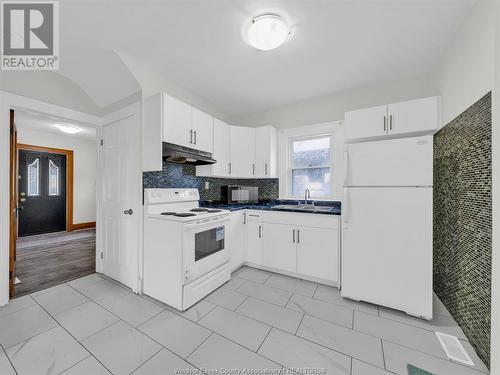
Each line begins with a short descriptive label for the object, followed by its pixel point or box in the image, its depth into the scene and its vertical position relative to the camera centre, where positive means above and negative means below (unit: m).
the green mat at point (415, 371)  1.26 -1.18
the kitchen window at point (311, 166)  3.09 +0.33
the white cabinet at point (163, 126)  2.06 +0.66
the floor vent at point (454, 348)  1.37 -1.19
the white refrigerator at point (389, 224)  1.75 -0.36
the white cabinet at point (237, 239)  2.66 -0.75
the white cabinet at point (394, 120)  1.87 +0.67
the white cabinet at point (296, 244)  2.35 -0.75
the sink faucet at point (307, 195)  3.06 -0.15
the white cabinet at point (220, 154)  2.85 +0.49
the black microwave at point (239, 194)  3.18 -0.13
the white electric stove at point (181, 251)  1.91 -0.68
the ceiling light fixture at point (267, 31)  1.60 +1.29
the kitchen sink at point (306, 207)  2.47 -0.30
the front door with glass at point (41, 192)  4.49 -0.16
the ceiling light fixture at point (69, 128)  4.15 +1.25
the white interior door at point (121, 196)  2.26 -0.13
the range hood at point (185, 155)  2.11 +0.36
